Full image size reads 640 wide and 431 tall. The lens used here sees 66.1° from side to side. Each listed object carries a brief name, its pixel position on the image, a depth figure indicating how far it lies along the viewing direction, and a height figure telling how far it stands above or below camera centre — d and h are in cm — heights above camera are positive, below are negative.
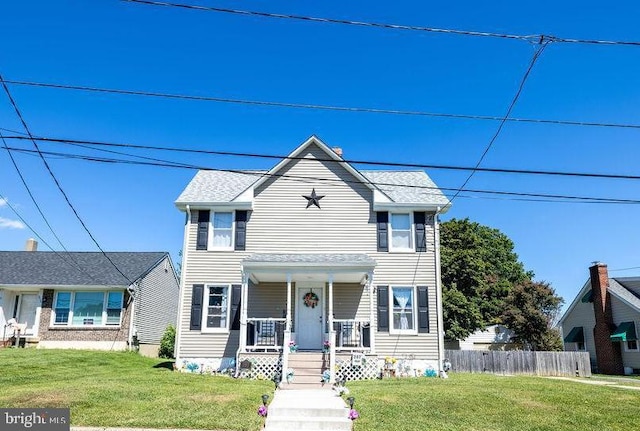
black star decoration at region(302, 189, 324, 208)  1805 +461
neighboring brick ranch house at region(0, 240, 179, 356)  2188 +97
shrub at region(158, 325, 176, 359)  2369 -88
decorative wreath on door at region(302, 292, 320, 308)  1733 +98
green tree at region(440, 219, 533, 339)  2836 +286
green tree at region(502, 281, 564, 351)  3188 +109
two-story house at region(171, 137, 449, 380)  1644 +199
